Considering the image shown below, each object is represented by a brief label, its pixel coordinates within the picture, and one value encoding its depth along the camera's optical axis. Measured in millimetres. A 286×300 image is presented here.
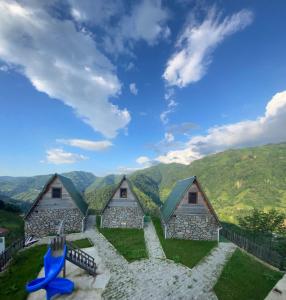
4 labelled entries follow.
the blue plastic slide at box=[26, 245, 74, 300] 9950
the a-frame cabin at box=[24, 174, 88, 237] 20881
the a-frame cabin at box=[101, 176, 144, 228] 22710
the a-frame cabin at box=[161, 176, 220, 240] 20271
